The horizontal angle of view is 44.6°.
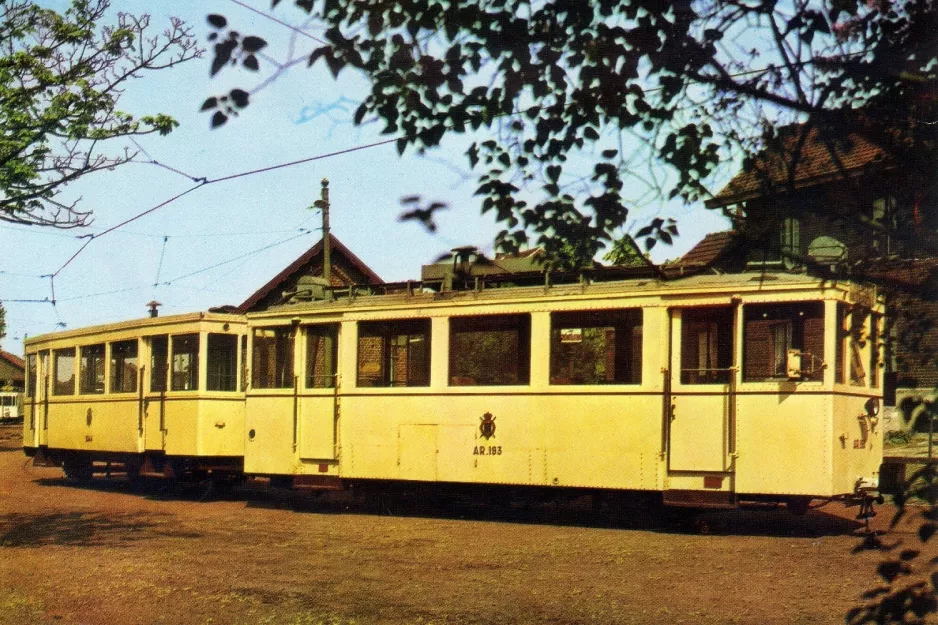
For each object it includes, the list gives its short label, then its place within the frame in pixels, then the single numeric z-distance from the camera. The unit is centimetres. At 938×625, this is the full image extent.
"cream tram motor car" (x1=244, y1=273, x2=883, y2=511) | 1266
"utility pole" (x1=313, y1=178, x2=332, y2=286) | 2542
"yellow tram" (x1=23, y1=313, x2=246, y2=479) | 1828
